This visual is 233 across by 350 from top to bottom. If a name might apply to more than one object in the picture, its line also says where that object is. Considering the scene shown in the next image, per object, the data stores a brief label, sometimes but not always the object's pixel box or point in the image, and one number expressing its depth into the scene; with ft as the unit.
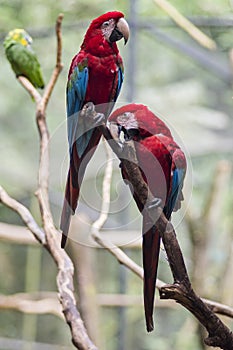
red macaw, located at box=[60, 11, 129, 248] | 41.67
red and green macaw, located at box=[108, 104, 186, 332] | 41.33
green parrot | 45.90
